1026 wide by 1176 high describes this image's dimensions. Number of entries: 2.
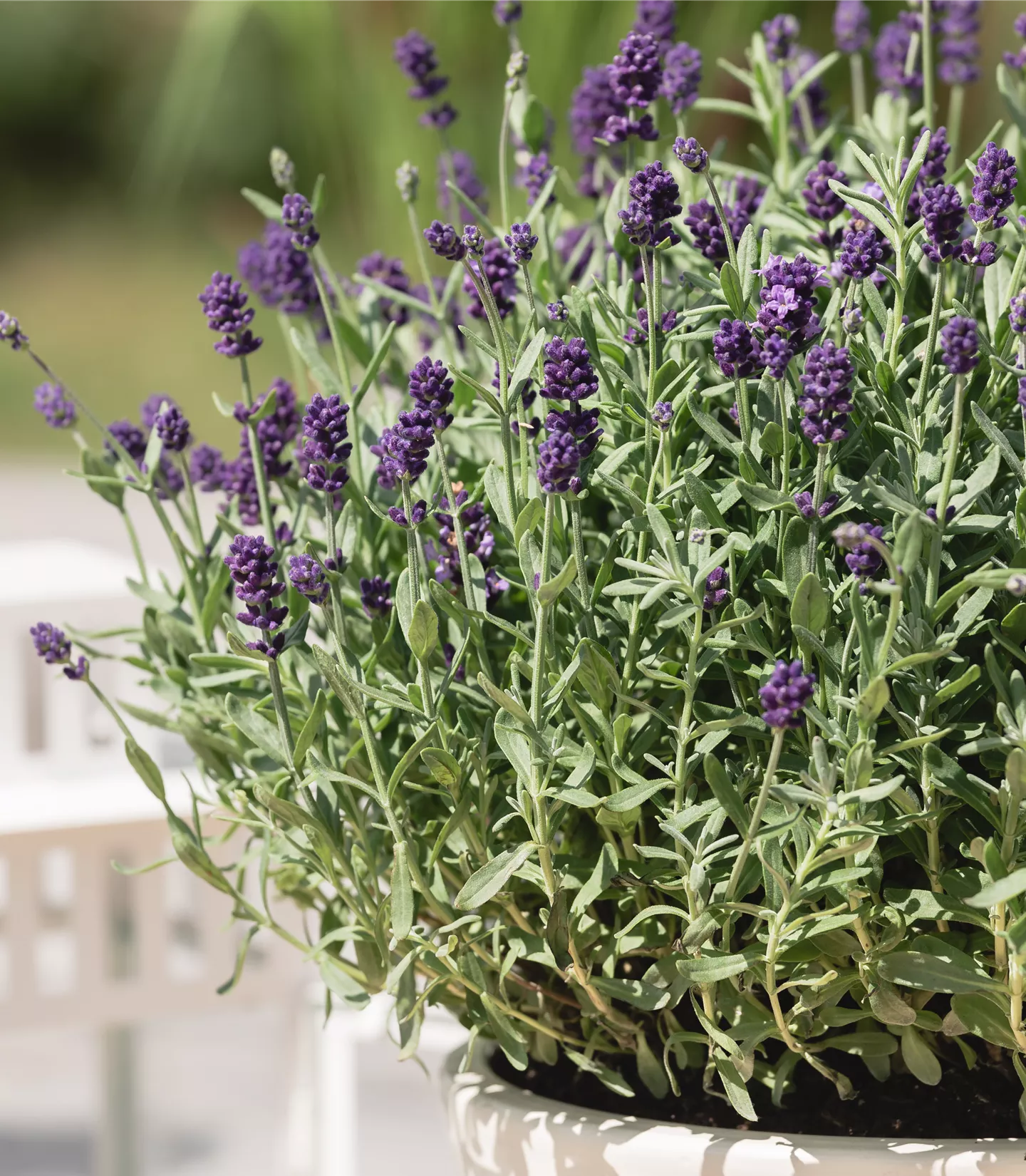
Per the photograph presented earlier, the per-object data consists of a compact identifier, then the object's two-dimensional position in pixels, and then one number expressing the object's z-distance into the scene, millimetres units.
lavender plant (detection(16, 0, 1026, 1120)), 1464
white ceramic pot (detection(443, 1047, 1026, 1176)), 1484
